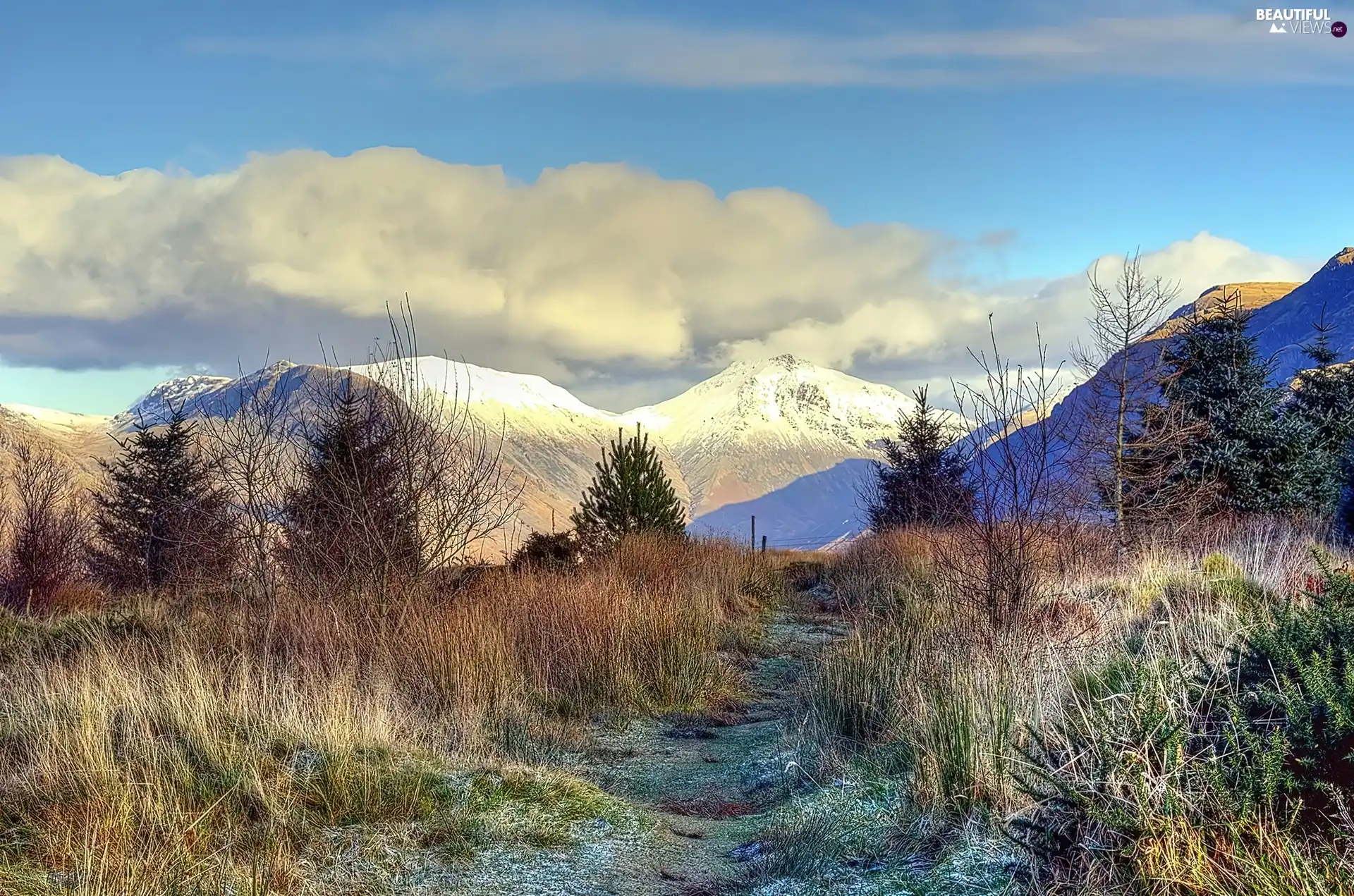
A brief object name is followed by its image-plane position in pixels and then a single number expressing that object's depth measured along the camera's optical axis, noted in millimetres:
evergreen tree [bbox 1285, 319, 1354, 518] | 18531
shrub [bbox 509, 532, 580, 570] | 15227
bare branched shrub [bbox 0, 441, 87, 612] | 17953
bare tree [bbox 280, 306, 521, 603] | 9352
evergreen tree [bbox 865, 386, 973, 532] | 25344
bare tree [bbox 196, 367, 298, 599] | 11031
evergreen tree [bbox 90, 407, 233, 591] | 21855
